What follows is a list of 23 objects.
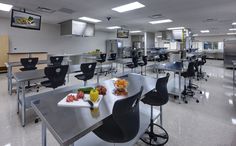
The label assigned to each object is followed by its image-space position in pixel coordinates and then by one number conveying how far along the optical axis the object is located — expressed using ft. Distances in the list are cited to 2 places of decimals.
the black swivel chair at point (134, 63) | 20.42
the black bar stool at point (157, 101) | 6.64
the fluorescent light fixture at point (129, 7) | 16.02
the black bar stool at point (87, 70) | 12.08
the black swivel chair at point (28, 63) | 14.51
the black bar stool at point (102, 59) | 22.74
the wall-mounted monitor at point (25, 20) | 14.94
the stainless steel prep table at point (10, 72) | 13.07
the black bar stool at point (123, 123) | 3.68
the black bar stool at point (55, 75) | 9.50
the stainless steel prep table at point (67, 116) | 2.91
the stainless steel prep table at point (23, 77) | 8.20
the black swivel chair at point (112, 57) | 24.22
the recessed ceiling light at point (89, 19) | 23.98
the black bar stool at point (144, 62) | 22.23
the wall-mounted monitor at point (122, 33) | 31.00
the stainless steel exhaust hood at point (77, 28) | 25.59
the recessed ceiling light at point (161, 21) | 25.58
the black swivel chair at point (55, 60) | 16.35
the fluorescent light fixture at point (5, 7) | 16.68
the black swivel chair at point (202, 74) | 20.68
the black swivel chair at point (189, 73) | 12.87
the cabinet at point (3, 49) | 23.45
